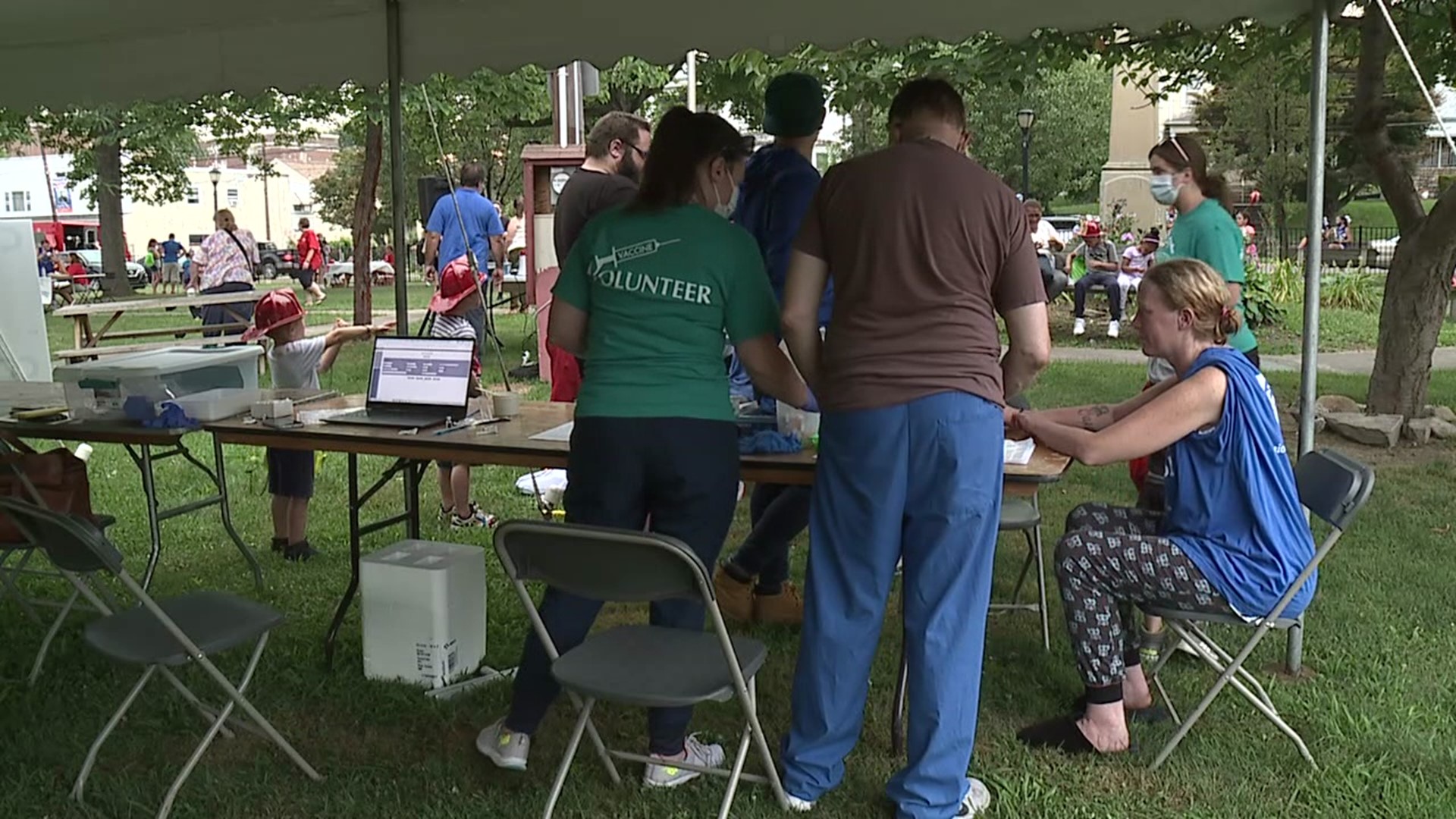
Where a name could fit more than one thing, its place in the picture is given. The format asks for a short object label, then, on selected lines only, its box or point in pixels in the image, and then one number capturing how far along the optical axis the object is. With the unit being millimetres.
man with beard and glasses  4492
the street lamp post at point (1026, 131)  20016
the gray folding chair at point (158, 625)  2693
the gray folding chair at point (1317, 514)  2953
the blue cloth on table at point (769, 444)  3141
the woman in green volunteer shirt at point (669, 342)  2707
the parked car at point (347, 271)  31047
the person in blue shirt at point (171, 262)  29234
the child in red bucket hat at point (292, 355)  4734
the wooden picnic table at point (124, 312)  10312
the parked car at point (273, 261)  33325
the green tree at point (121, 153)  17141
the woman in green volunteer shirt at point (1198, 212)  4164
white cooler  3590
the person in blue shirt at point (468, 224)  9273
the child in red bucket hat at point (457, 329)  5496
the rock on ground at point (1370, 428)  7059
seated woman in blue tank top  2943
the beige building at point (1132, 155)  27062
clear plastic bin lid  4027
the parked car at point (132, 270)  33312
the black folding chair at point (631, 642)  2377
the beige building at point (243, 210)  52750
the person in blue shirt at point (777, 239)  3672
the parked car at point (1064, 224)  26797
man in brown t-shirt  2592
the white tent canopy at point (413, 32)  4145
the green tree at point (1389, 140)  6668
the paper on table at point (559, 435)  3449
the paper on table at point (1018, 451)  3041
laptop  3783
